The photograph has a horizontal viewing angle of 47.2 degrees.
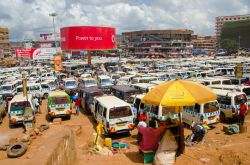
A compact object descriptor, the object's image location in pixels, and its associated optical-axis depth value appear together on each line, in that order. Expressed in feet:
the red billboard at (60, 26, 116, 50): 193.16
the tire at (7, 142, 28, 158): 25.19
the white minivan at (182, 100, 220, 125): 44.34
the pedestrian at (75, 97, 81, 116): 63.67
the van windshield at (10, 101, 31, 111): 54.24
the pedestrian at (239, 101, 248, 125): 45.65
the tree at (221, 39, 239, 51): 415.64
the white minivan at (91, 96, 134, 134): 42.63
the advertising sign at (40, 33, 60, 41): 329.93
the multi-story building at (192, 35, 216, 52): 540.52
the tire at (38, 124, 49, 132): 36.72
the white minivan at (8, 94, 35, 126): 53.72
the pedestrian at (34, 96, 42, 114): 66.48
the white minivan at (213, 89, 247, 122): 48.75
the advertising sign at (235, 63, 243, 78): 68.58
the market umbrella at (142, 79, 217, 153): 27.07
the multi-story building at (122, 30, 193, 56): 373.20
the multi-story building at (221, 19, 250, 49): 470.39
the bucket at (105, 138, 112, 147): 38.65
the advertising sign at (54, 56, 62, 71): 103.71
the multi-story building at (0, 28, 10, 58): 384.31
